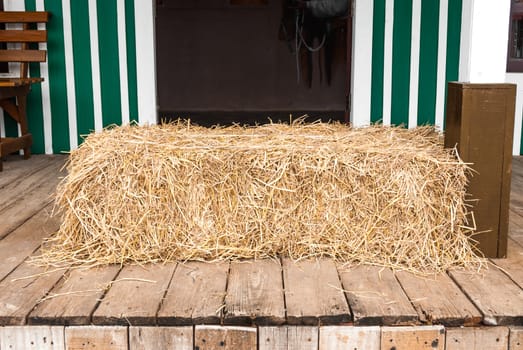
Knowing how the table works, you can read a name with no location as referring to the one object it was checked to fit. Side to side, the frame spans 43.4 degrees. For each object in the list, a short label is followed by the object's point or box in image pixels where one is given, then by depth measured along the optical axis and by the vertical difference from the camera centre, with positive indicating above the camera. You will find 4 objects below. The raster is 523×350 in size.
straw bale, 2.42 -0.49
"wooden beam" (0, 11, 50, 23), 5.04 +0.43
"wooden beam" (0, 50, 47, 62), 4.99 +0.13
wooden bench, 4.97 +0.14
